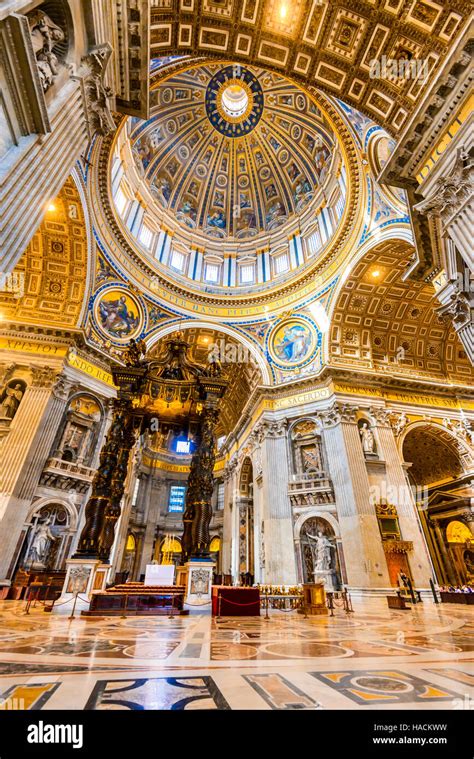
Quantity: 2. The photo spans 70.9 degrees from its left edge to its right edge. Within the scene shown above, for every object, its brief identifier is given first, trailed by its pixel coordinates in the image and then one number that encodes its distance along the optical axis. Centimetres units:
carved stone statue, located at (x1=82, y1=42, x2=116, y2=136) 582
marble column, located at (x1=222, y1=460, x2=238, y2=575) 2153
